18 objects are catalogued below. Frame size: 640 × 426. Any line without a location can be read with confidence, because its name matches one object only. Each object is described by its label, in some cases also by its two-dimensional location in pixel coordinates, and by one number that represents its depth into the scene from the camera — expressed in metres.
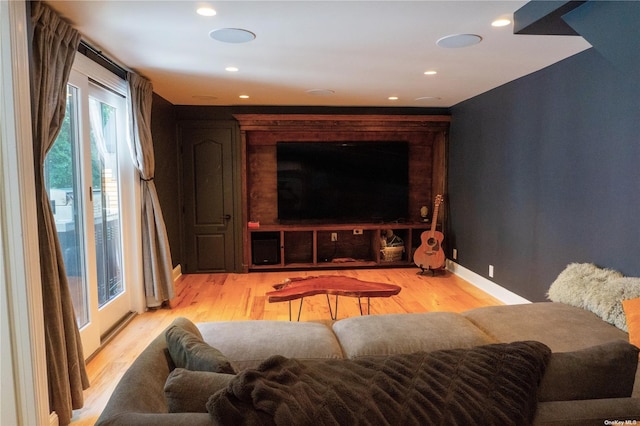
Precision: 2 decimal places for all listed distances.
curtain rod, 3.00
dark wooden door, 5.66
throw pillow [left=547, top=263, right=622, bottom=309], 2.84
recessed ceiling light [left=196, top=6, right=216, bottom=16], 2.33
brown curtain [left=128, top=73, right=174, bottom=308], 3.87
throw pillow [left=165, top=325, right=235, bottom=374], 1.31
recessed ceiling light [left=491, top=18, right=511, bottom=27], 2.55
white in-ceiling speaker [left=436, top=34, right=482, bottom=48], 2.83
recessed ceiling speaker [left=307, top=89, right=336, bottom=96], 4.70
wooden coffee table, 3.13
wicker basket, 5.97
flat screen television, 5.92
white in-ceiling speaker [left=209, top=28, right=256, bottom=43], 2.68
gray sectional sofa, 1.15
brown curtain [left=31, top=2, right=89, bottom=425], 2.21
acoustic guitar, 5.53
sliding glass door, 2.92
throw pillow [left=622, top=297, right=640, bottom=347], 2.25
